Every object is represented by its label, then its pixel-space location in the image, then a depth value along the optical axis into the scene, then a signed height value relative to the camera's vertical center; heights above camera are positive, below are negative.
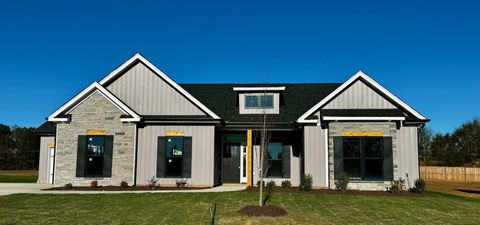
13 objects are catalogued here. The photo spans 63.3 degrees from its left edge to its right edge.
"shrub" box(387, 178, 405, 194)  17.23 -1.49
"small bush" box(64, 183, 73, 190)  18.45 -1.80
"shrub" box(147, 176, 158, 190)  18.54 -1.62
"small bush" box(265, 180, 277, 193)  18.24 -1.68
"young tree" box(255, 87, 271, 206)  20.11 +0.78
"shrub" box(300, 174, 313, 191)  17.73 -1.43
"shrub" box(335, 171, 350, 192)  17.55 -1.29
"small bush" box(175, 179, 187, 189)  18.83 -1.62
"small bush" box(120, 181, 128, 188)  18.65 -1.68
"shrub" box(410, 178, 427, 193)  17.55 -1.44
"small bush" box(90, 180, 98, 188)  18.78 -1.71
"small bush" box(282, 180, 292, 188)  19.38 -1.62
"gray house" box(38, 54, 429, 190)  18.41 +0.77
